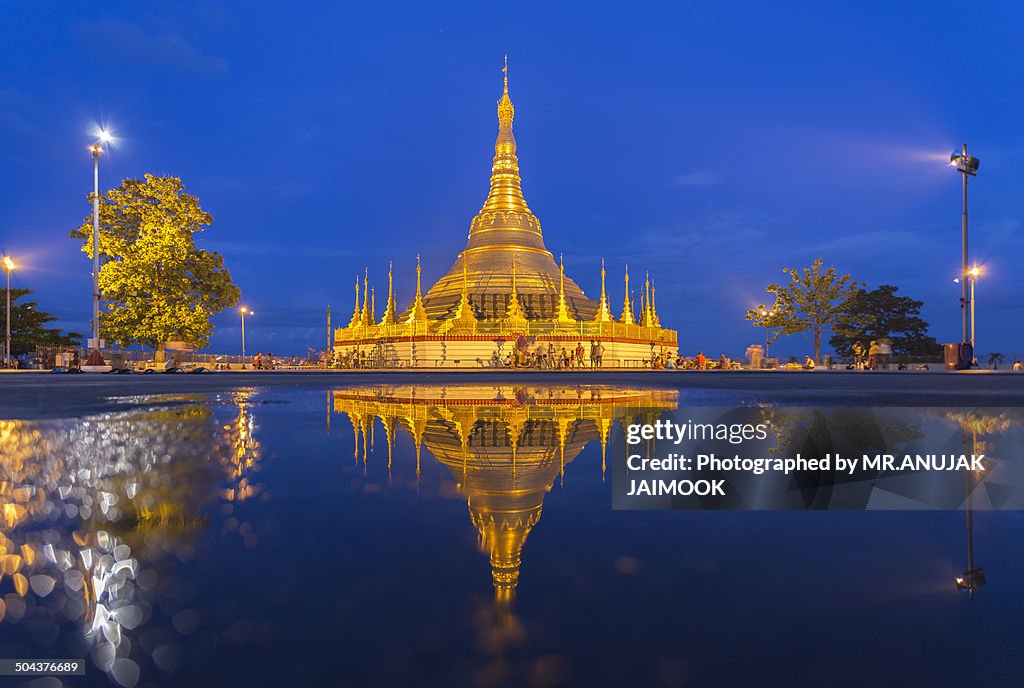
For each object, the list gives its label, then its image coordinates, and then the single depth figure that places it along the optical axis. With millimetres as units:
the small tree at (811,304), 37031
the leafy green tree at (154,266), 22750
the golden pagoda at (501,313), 33781
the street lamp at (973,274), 29878
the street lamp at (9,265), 28812
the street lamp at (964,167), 27014
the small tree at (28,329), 42688
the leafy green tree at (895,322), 41688
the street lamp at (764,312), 38147
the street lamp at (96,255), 21297
